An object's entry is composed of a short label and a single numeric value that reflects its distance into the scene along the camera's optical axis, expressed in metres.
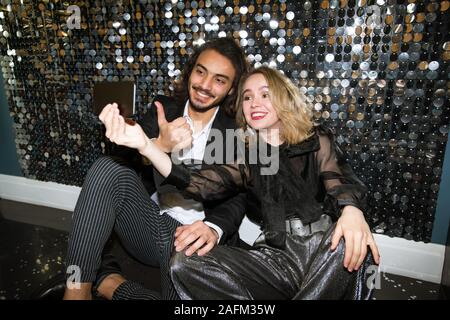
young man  1.04
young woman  0.92
